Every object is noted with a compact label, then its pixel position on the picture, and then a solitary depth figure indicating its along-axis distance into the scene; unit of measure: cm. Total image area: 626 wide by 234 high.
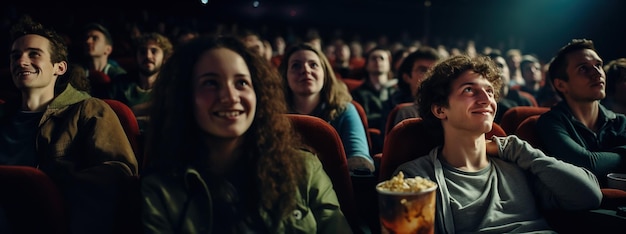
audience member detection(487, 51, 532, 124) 282
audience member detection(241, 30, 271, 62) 376
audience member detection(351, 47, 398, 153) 318
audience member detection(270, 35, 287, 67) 561
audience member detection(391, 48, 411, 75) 391
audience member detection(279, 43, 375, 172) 204
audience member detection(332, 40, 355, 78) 530
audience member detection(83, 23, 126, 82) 338
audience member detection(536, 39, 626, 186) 162
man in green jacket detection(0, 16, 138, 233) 115
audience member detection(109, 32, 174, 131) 277
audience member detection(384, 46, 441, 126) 257
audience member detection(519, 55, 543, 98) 399
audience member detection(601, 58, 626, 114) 222
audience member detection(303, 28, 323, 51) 509
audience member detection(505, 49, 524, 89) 468
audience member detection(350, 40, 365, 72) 573
